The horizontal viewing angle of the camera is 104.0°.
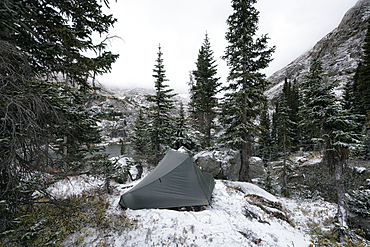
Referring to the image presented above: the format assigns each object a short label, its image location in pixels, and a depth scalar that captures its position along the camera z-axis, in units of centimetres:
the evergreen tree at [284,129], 1490
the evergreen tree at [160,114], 1428
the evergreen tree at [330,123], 713
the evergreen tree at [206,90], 1677
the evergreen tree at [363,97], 1892
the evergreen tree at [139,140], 2148
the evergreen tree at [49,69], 246
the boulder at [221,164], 1209
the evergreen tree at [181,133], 1516
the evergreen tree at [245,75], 1049
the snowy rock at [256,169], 1684
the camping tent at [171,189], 588
